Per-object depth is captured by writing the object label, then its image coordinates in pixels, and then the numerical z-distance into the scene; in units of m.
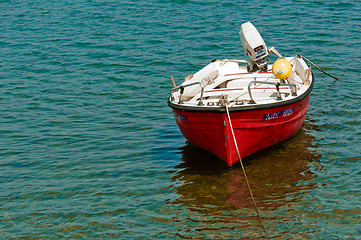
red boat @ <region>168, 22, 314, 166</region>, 18.61
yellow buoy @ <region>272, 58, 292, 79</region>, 19.75
